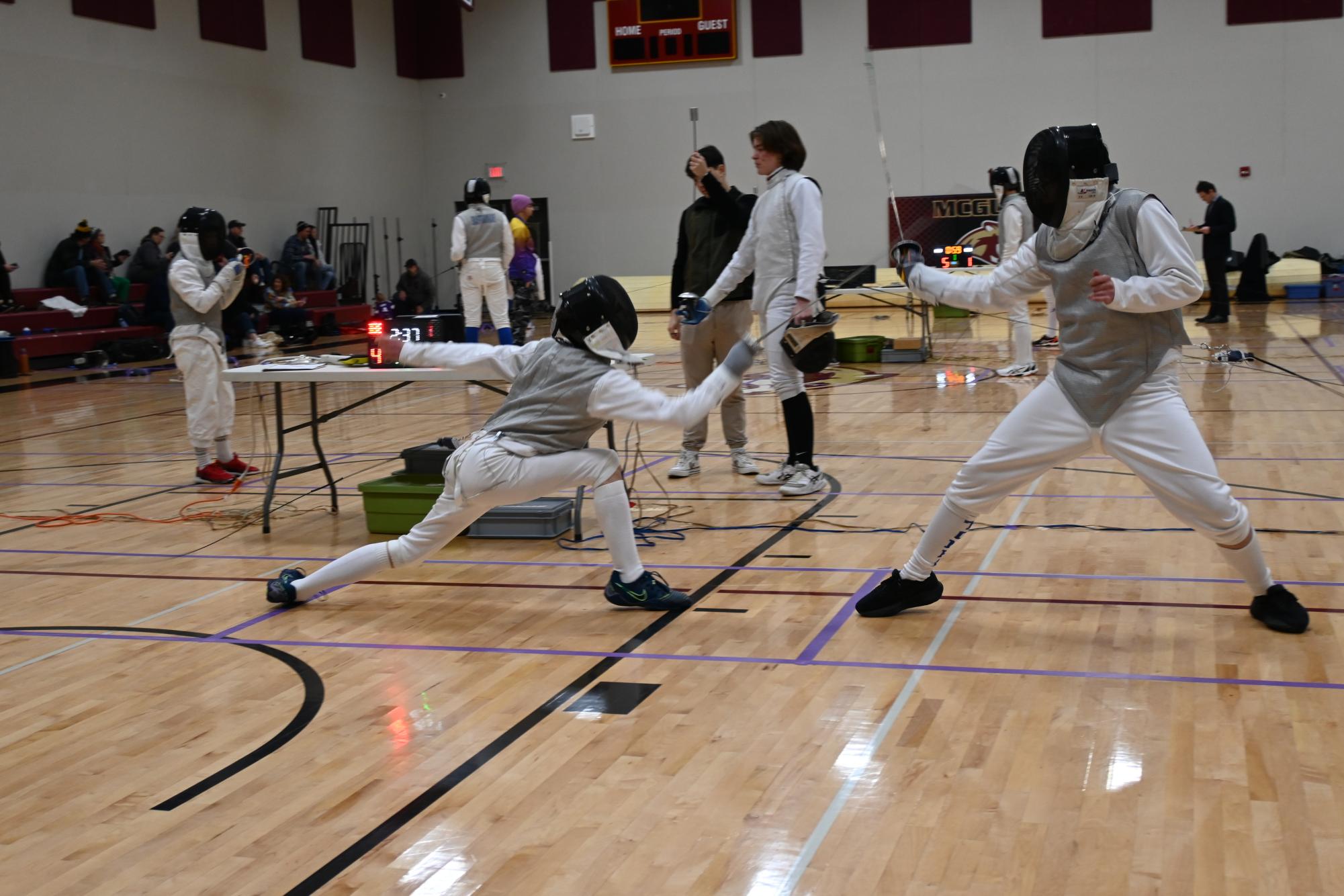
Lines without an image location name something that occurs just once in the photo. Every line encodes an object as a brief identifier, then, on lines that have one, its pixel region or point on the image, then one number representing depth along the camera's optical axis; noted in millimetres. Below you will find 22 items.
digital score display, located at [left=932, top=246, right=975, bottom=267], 11984
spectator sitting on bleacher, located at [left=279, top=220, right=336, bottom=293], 17469
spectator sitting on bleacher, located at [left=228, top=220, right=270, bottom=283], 16031
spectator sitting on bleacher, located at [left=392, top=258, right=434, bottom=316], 18391
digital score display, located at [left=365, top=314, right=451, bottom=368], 5164
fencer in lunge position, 3746
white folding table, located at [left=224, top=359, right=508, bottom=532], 4840
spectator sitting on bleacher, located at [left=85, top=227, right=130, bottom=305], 14547
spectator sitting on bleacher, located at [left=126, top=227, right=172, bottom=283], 15055
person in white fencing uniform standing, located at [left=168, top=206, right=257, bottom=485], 6246
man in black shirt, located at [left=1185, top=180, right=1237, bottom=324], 13695
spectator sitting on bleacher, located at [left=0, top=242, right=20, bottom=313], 13188
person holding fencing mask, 5402
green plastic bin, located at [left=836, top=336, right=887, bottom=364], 11117
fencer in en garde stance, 3266
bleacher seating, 13273
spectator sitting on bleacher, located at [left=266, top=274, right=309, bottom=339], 15383
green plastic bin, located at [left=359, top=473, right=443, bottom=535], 5078
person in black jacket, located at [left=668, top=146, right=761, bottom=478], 5914
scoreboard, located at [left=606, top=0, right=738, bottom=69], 19094
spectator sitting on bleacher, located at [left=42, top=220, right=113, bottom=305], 14273
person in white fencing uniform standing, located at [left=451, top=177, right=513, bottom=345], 10703
